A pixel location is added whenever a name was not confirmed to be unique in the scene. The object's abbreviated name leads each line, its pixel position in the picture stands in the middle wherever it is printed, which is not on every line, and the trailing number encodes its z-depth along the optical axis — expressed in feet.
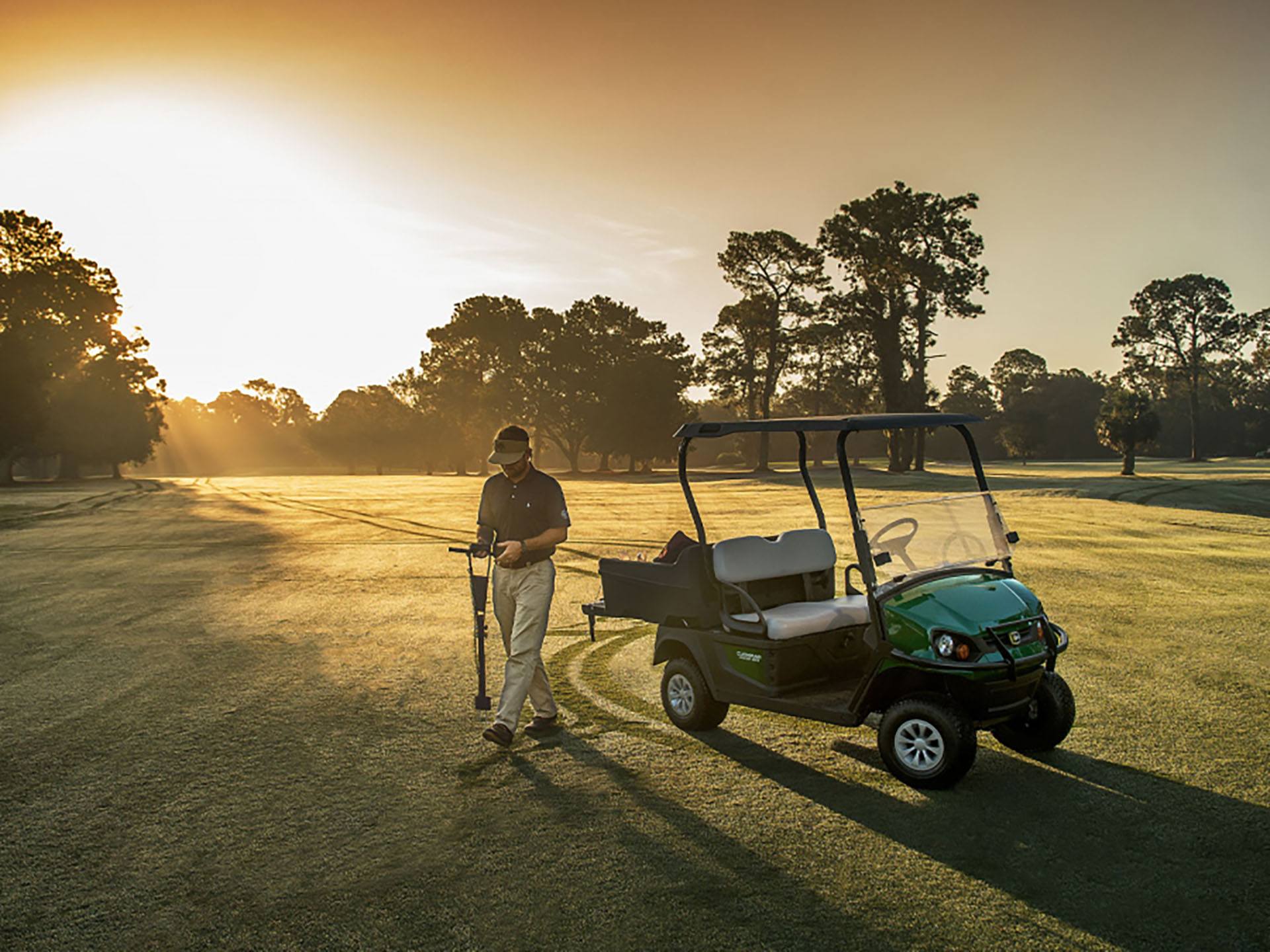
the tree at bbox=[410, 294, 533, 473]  285.84
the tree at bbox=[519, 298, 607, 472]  273.33
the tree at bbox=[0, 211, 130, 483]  184.14
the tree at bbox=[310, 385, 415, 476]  353.31
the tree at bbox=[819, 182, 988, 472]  187.73
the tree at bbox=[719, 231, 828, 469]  218.79
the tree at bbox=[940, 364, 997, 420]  412.16
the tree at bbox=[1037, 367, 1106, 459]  350.64
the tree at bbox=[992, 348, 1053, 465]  326.85
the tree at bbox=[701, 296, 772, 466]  230.48
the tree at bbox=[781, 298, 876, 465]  208.85
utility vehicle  18.11
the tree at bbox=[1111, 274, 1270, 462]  263.29
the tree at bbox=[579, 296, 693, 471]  262.06
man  21.43
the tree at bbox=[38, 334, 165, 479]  241.55
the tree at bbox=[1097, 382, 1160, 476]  167.63
